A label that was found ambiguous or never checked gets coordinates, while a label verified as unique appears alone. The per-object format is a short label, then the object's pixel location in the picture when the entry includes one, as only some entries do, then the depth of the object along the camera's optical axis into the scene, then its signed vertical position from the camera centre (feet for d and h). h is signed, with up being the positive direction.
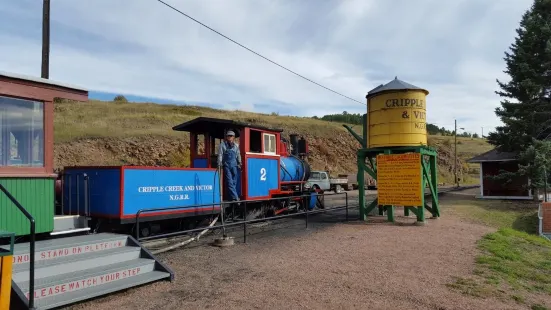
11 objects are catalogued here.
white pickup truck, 99.35 -2.53
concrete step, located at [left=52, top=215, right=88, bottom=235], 22.61 -2.90
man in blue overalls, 34.53 +0.81
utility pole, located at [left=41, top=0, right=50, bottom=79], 44.24 +14.16
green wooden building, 19.27 +1.14
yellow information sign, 39.09 -1.14
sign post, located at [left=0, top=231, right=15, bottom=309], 13.71 -3.35
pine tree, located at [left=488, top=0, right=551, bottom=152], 72.08 +13.65
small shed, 84.48 -2.69
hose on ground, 25.26 -4.78
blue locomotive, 26.40 -1.12
